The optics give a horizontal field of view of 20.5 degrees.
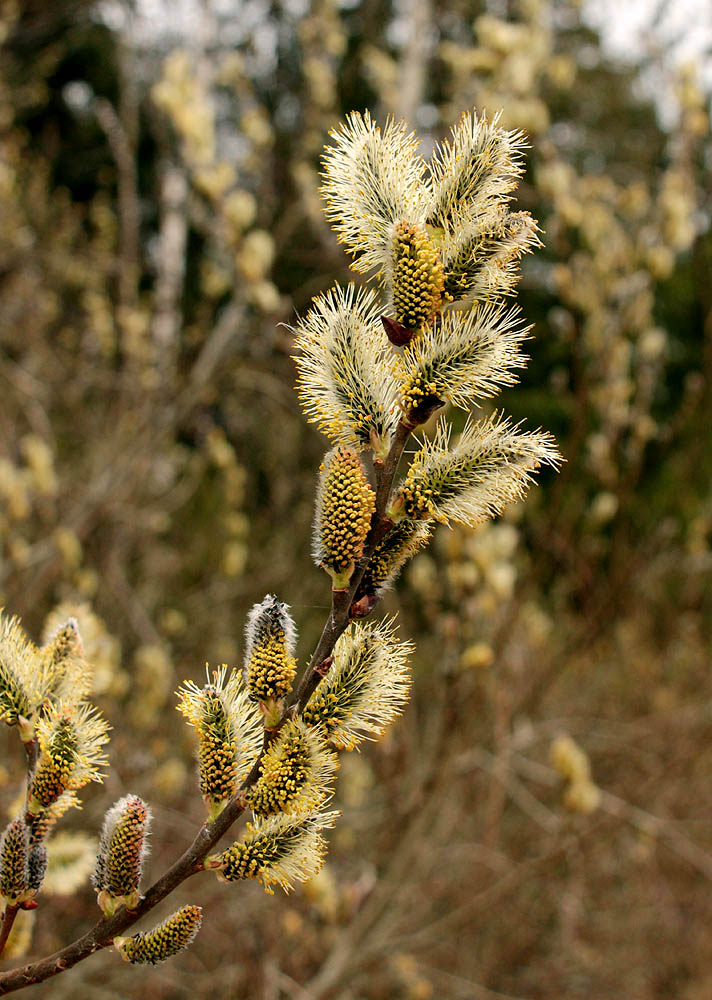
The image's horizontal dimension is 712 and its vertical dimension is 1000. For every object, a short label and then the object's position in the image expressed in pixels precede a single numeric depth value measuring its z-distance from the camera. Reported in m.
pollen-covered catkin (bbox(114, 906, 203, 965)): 0.40
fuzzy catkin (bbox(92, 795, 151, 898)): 0.40
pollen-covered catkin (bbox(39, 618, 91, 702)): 0.42
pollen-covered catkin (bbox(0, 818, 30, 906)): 0.40
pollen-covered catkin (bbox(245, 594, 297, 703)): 0.40
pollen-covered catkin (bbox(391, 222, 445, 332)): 0.39
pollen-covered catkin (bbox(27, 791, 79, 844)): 0.41
